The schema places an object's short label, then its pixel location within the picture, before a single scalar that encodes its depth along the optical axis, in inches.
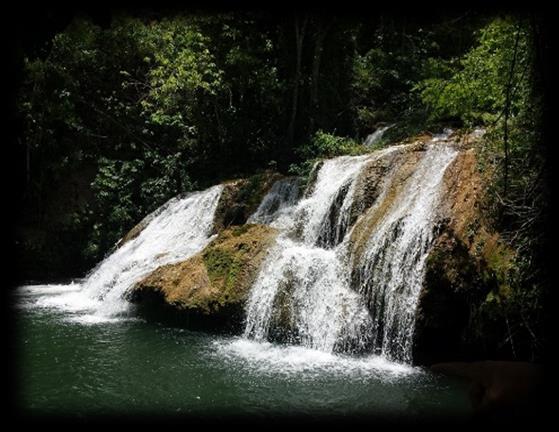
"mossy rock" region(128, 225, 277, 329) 384.8
